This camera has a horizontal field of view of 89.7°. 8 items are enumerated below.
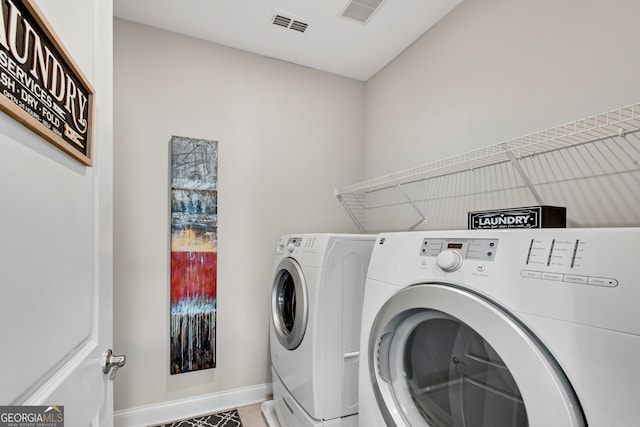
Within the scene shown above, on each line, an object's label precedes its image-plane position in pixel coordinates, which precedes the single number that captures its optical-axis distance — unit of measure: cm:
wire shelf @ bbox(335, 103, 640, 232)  119
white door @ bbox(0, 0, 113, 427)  44
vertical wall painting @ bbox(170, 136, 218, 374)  202
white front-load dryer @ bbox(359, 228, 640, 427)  59
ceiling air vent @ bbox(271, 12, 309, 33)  198
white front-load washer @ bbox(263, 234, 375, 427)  153
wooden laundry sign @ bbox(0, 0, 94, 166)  43
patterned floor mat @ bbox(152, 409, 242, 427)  199
